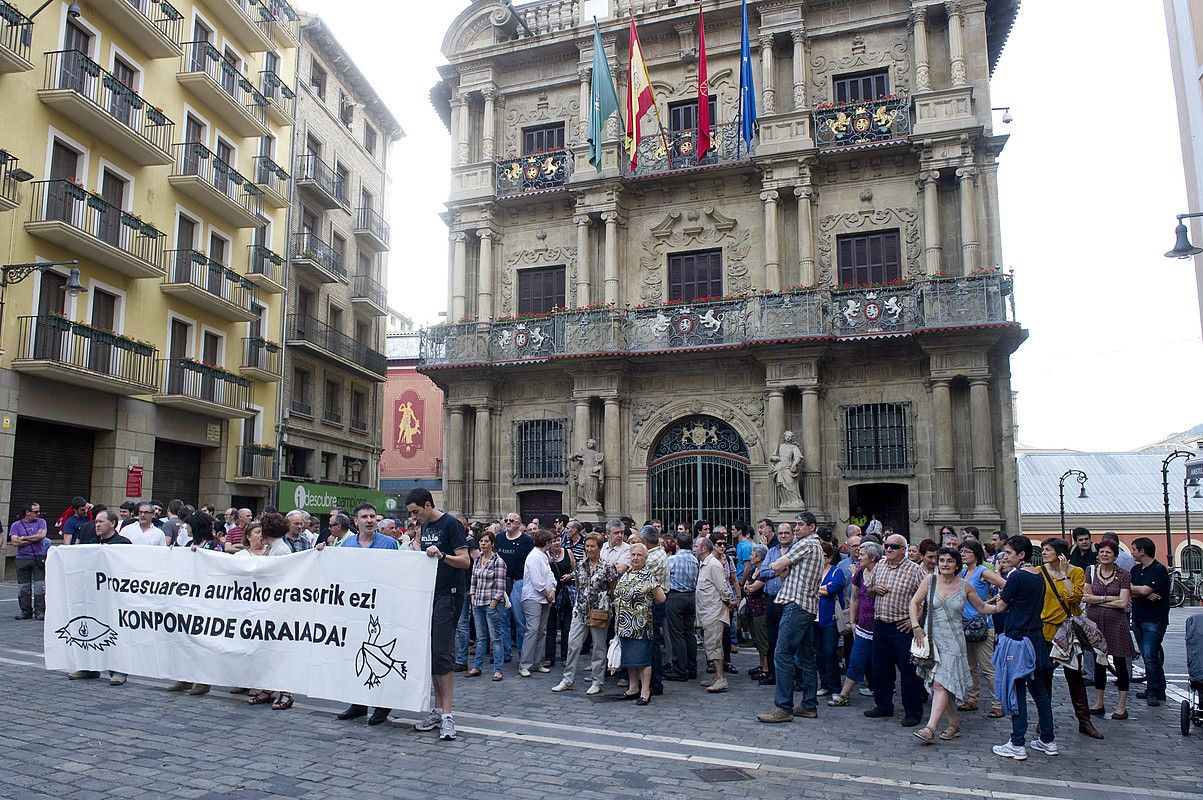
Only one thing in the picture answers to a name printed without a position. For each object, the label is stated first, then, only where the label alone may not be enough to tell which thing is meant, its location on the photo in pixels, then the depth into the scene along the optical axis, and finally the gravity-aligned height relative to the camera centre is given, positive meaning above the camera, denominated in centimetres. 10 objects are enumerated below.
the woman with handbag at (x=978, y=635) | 906 -125
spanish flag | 2281 +1109
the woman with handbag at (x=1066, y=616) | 811 -85
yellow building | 1998 +734
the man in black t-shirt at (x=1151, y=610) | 939 -93
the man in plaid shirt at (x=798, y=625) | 855 -99
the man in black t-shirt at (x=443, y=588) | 766 -57
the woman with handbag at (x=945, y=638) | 786 -102
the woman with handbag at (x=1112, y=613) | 907 -95
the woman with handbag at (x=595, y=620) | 988 -109
